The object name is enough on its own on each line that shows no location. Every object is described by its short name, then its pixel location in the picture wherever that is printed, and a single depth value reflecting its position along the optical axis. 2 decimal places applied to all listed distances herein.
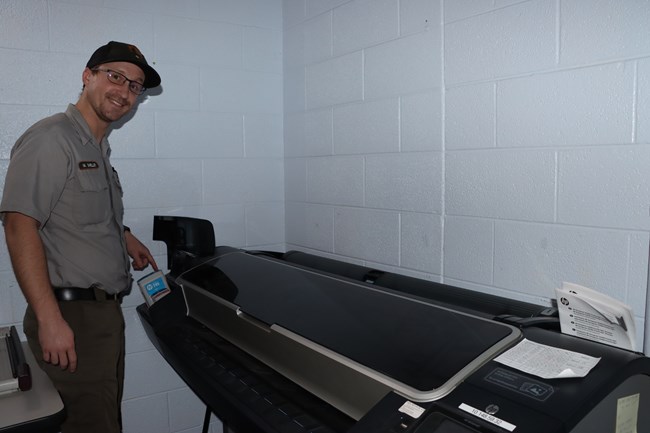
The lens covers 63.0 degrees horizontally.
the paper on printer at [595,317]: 1.09
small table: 1.25
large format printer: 0.97
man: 1.62
